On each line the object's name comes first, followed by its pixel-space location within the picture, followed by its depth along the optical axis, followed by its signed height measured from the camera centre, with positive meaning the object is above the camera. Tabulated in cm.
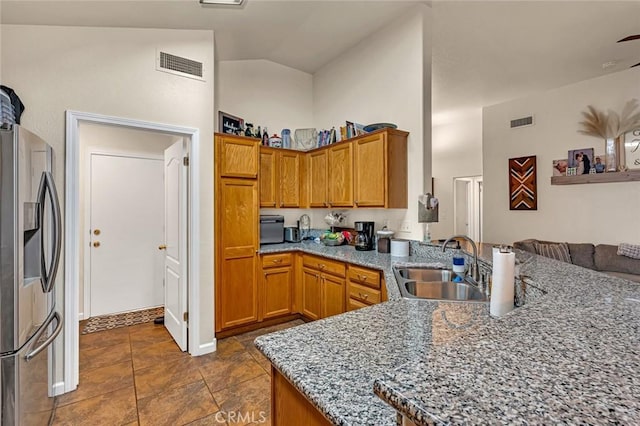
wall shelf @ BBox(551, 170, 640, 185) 386 +45
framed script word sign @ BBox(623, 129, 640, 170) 389 +80
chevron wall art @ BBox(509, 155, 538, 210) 487 +45
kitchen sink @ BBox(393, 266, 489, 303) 188 -52
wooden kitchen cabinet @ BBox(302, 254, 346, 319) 290 -79
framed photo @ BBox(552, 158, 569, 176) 452 +67
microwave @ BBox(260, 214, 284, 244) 360 -21
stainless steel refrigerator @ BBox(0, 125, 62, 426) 134 -30
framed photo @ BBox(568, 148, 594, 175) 427 +74
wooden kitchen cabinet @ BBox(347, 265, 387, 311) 248 -66
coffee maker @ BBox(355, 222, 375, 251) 326 -27
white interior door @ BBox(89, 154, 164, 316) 363 -25
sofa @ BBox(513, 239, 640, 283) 368 -64
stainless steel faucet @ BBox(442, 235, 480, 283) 191 -39
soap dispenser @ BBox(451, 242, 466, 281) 211 -40
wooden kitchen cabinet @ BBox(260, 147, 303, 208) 360 +43
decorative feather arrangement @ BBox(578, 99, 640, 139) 394 +122
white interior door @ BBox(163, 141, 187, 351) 279 -32
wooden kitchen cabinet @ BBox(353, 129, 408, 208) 290 +43
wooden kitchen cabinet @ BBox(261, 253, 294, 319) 331 -83
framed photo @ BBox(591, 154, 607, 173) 413 +66
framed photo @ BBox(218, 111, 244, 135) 331 +101
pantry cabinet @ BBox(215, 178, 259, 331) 301 -41
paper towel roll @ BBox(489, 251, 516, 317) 122 -30
